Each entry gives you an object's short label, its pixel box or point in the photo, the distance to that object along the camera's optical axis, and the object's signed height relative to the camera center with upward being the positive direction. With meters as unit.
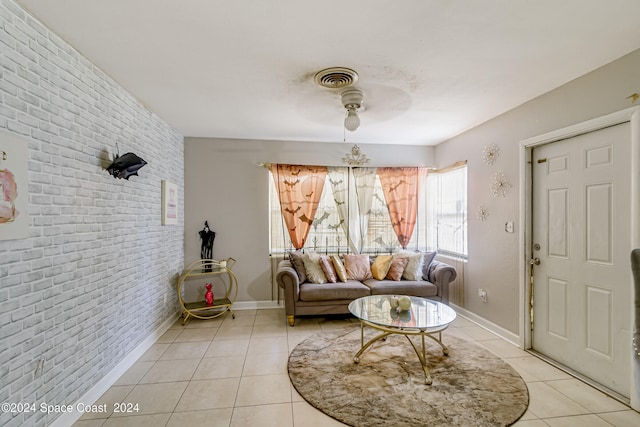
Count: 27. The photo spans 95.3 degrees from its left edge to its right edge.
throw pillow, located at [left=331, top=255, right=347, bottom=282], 3.98 -0.74
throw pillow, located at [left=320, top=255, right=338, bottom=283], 3.92 -0.74
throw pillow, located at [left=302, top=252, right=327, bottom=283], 3.90 -0.74
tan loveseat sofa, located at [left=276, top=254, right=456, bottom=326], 3.63 -0.97
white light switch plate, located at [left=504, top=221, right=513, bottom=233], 3.14 -0.13
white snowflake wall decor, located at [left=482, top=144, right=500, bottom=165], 3.36 +0.73
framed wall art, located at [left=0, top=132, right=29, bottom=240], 1.50 +0.14
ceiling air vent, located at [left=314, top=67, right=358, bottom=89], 2.28 +1.12
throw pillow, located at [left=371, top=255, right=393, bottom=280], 4.12 -0.74
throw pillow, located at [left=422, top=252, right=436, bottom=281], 4.14 -0.69
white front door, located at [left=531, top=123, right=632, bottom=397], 2.20 -0.32
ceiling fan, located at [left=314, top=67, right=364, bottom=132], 2.30 +1.11
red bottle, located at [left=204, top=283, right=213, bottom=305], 3.92 -1.11
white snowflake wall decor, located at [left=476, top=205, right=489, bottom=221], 3.55 +0.03
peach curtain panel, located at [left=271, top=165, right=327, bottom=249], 4.43 +0.31
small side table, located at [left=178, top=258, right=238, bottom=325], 3.80 -1.05
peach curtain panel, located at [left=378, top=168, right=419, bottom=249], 4.70 +0.33
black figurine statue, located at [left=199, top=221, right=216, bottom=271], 4.22 -0.41
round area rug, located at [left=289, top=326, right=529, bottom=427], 2.01 -1.37
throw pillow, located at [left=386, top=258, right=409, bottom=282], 4.07 -0.76
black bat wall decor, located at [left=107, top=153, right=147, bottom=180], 2.40 +0.40
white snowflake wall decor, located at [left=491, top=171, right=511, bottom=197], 3.23 +0.34
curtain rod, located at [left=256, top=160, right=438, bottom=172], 4.36 +0.75
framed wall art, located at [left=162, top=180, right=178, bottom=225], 3.49 +0.13
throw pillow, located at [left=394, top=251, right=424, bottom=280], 4.08 -0.72
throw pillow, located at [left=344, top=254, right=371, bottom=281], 4.15 -0.75
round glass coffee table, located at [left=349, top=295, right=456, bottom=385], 2.45 -0.93
